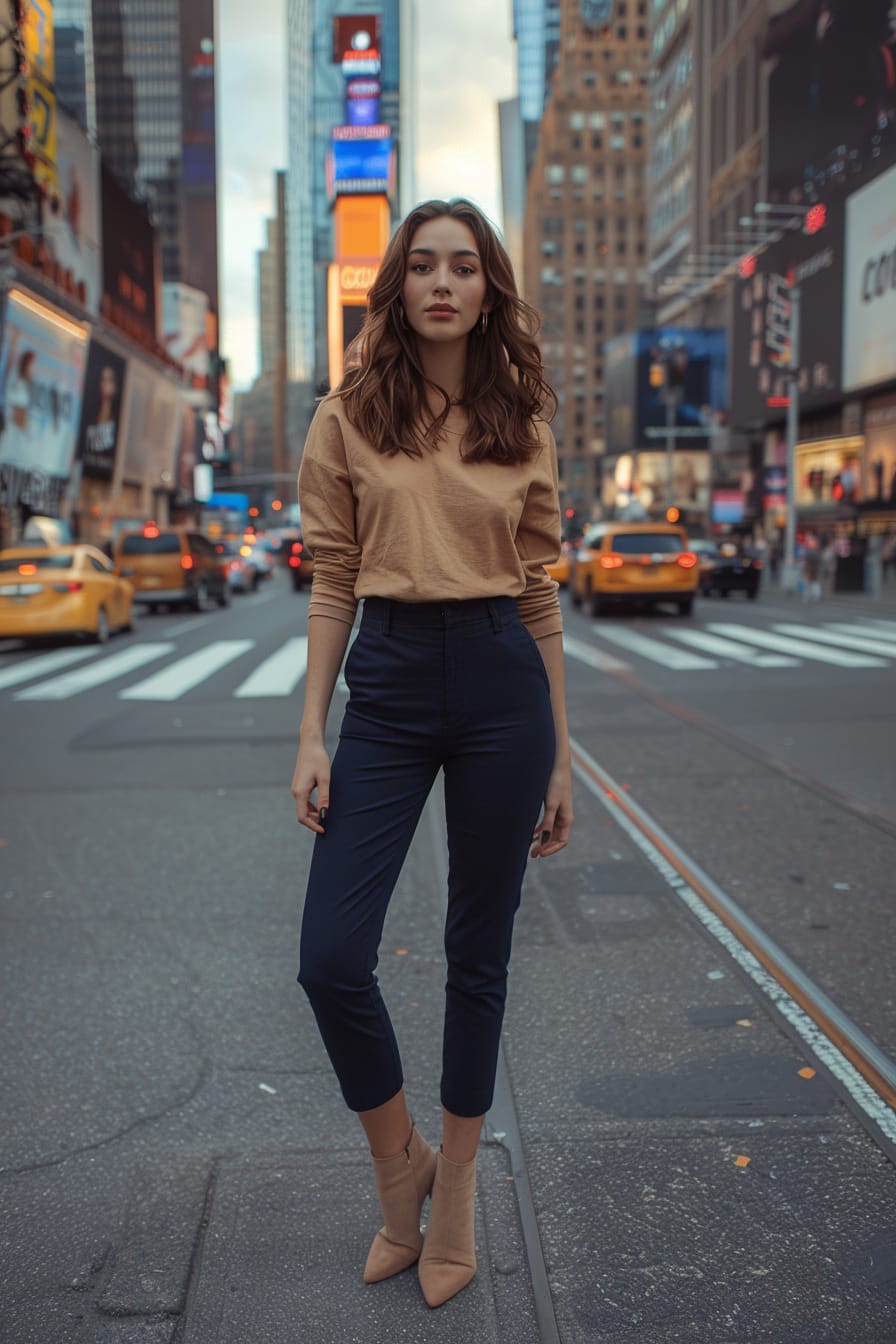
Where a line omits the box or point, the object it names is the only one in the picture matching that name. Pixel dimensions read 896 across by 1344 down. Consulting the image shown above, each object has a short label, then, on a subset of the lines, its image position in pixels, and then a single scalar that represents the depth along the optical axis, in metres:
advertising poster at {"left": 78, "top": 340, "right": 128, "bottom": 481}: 53.94
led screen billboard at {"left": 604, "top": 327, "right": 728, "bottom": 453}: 98.50
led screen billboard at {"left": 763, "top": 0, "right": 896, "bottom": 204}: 45.84
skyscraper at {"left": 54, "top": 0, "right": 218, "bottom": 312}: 146.25
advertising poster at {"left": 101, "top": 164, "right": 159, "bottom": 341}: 64.50
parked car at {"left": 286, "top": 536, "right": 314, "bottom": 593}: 34.31
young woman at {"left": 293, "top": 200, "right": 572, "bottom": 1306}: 2.32
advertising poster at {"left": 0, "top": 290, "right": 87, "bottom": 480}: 41.72
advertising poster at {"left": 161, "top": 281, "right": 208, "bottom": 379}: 108.56
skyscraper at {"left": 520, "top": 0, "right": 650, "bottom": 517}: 149.50
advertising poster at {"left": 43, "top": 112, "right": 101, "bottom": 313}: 52.72
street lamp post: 36.19
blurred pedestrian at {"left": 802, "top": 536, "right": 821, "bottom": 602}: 29.05
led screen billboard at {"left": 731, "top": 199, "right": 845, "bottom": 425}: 48.47
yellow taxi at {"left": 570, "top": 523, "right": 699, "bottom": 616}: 21.42
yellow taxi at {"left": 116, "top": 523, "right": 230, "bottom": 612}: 25.45
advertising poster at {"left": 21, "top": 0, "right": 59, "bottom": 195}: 42.84
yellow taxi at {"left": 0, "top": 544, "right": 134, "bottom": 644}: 17.41
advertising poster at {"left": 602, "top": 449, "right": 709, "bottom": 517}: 105.62
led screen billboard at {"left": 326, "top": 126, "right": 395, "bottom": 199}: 82.00
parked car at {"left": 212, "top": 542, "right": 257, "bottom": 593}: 37.56
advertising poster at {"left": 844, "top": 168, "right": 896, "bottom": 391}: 43.06
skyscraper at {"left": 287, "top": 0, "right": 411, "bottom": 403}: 191.50
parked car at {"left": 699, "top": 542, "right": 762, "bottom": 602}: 30.66
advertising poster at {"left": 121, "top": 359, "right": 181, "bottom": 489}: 63.78
